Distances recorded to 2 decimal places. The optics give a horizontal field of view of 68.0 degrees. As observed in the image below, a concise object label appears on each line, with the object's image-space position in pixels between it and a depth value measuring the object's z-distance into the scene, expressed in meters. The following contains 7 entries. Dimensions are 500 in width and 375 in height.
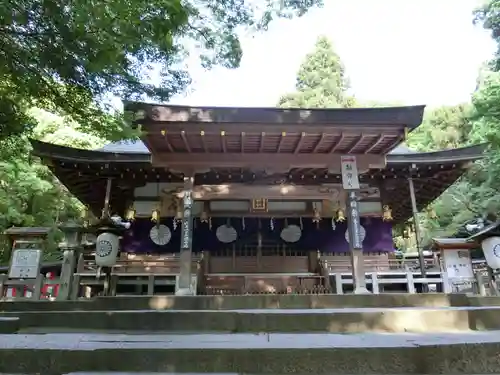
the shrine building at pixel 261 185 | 7.65
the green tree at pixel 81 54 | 3.89
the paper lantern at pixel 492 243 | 8.16
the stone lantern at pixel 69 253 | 7.08
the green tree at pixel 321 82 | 30.48
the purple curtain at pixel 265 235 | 11.05
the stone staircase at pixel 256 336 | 2.41
